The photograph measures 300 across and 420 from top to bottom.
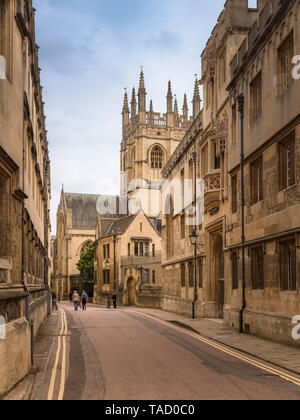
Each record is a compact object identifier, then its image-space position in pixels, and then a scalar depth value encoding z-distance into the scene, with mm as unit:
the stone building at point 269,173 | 15750
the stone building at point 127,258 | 56062
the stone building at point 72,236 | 90875
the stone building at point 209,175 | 23781
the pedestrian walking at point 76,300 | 40347
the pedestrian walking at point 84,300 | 42047
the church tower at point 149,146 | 100500
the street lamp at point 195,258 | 27472
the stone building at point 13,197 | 9945
